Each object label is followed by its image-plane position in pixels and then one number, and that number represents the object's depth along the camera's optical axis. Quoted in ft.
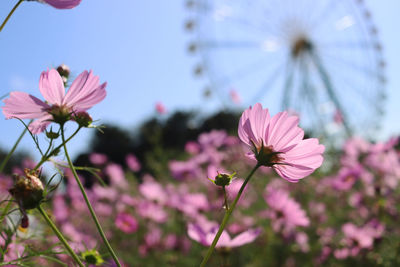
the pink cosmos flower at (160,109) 6.41
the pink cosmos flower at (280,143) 1.16
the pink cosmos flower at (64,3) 1.08
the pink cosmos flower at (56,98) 1.10
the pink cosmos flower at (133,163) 7.15
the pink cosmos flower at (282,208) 3.19
